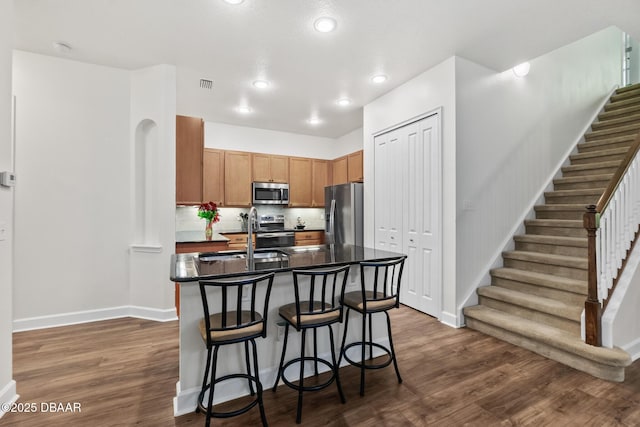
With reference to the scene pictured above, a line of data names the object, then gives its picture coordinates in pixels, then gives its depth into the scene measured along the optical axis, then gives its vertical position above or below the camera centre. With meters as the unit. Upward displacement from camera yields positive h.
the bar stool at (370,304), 2.02 -0.63
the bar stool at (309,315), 1.78 -0.64
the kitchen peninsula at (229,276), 1.83 -0.58
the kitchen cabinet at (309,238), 5.69 -0.43
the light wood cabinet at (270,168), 5.66 +0.94
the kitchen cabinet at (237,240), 5.09 -0.44
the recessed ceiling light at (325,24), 2.54 +1.70
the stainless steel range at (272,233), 5.29 -0.33
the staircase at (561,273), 2.44 -0.62
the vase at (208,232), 3.98 -0.23
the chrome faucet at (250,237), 2.24 -0.17
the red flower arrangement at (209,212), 4.03 +0.05
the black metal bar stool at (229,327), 1.59 -0.64
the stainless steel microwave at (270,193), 5.56 +0.43
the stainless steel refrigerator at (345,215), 4.66 +0.01
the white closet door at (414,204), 3.35 +0.15
